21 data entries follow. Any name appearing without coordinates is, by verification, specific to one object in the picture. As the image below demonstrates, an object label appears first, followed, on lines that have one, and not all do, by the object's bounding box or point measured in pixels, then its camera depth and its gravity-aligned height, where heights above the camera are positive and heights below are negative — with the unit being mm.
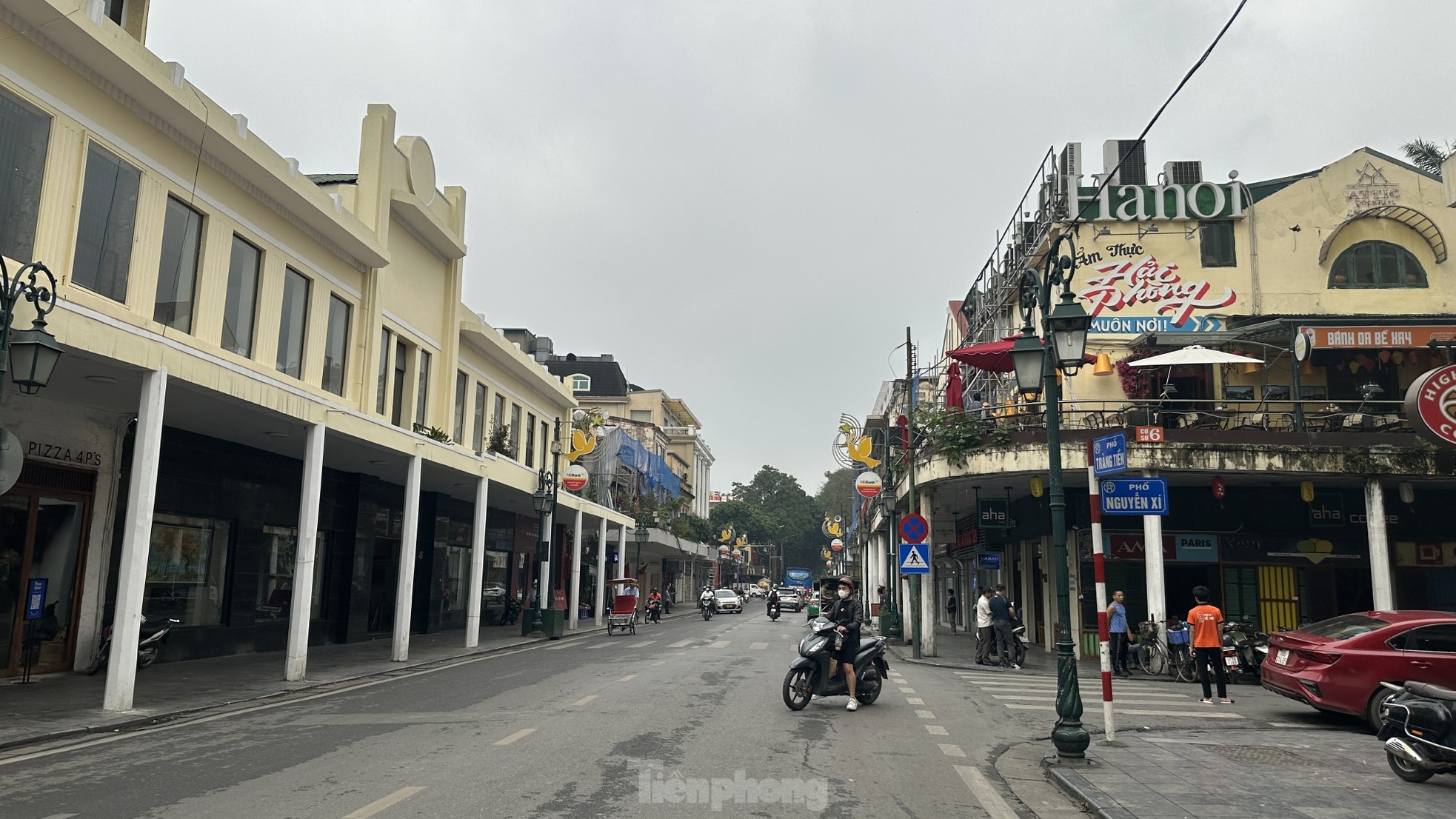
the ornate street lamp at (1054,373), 9773 +2246
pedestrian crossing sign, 22253 +257
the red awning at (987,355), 21766 +4914
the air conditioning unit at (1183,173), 27484 +11336
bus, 101312 -903
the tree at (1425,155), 32344 +14328
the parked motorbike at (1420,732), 8375 -1271
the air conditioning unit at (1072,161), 27359 +11593
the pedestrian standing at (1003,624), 21391 -1078
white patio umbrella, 21453 +4867
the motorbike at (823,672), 12695 -1343
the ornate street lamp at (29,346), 10375 +2179
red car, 12266 -957
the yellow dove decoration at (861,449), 30562 +3786
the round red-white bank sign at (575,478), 32031 +2830
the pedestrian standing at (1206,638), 14891 -888
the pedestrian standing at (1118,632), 20078 -1122
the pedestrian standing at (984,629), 21906 -1225
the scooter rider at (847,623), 12945 -678
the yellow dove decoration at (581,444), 36031 +4460
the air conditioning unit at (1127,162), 27656 +11822
